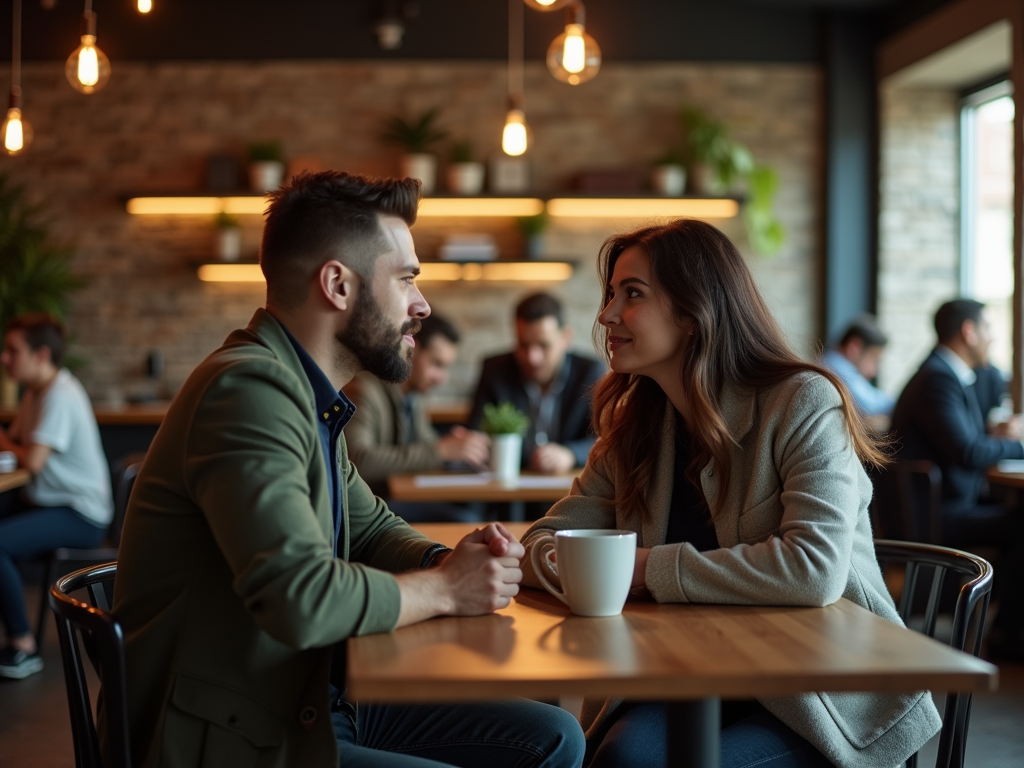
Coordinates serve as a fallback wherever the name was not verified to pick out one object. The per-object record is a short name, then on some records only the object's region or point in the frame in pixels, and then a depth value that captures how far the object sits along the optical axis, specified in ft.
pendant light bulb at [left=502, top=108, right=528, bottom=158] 15.08
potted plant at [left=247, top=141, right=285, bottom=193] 22.43
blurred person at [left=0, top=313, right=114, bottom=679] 12.82
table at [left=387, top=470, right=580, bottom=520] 10.65
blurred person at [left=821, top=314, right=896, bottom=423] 20.34
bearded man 4.27
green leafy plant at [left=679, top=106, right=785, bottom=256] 22.65
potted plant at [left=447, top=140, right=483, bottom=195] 22.39
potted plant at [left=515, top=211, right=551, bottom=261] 22.74
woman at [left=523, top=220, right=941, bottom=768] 5.10
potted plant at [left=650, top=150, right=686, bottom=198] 22.62
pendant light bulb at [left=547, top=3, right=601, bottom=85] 11.15
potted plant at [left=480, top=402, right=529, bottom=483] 11.27
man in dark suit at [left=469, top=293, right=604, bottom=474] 13.76
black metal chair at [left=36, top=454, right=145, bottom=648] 12.55
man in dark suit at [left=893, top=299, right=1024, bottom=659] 13.39
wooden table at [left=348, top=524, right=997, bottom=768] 3.77
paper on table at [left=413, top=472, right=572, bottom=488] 10.93
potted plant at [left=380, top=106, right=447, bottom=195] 22.52
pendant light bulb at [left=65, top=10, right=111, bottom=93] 11.08
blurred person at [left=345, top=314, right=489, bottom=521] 12.50
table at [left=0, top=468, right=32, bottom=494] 11.78
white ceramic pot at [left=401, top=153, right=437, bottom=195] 22.43
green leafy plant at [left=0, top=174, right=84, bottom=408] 21.03
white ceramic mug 4.69
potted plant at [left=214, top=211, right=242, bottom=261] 22.62
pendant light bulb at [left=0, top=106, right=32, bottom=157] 13.46
